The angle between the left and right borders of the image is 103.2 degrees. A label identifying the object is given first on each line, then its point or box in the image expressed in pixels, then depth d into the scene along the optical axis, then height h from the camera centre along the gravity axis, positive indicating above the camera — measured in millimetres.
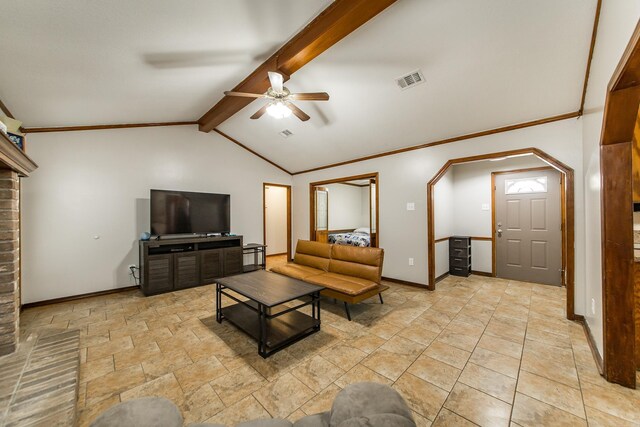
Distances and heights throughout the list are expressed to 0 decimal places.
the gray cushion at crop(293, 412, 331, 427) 874 -724
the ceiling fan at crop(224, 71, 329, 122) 2520 +1268
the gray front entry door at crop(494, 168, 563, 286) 4406 -227
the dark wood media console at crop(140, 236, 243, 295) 4066 -812
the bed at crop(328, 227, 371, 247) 6328 -636
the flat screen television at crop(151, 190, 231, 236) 4355 +64
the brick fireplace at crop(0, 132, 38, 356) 2145 -365
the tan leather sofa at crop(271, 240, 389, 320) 3111 -829
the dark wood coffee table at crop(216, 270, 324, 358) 2379 -1140
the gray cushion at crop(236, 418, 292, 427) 896 -743
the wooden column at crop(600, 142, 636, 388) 1852 -371
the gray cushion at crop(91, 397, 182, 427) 844 -695
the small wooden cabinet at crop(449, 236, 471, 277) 5031 -836
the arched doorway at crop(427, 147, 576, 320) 3008 +121
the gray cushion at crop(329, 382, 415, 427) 843 -655
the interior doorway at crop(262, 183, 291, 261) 7746 -210
